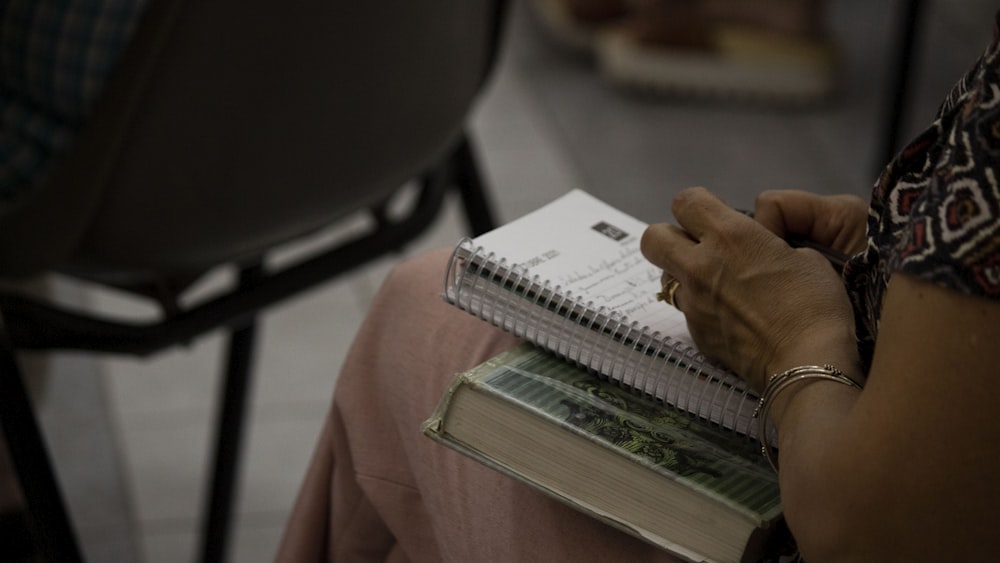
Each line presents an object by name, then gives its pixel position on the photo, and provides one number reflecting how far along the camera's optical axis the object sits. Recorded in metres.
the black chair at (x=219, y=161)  2.65
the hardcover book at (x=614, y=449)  2.24
